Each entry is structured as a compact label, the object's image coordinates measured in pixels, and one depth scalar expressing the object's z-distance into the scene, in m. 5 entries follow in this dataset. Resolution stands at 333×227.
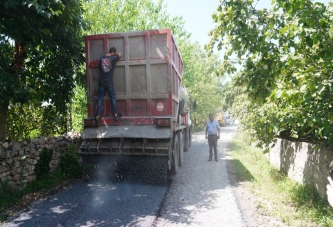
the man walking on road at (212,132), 9.02
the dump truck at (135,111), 5.60
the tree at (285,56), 3.18
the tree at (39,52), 4.72
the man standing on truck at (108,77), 5.87
